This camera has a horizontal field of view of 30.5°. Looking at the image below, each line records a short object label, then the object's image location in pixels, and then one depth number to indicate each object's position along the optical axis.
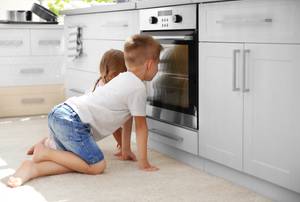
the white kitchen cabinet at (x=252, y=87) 2.14
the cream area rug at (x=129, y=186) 2.37
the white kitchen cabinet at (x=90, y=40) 3.60
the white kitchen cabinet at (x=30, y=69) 4.71
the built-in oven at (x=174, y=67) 2.82
